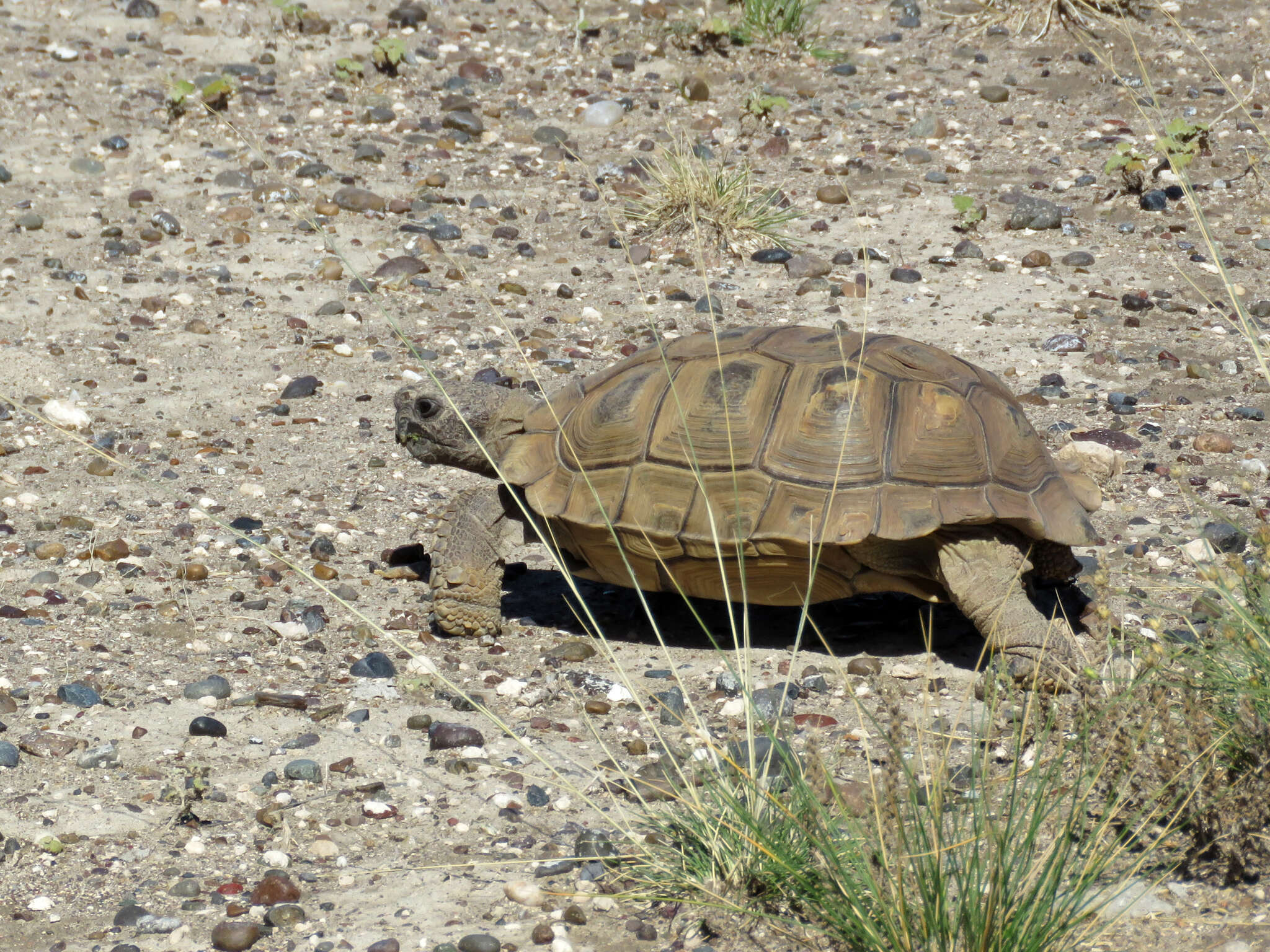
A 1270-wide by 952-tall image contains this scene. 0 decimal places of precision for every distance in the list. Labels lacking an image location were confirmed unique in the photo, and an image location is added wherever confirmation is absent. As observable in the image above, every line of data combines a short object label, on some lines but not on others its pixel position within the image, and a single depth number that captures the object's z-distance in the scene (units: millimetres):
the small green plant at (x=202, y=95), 16453
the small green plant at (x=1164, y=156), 14461
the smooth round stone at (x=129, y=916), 5820
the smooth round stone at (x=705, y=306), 13055
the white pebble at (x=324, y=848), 6402
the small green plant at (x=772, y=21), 18172
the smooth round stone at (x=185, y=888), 6027
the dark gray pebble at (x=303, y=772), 7004
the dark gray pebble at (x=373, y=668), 8219
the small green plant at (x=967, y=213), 14320
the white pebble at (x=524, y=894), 5965
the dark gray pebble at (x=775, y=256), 14187
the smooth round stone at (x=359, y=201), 15062
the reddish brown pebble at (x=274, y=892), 5953
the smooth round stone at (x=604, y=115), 17047
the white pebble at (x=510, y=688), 8070
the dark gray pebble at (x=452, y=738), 7344
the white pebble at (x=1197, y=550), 8711
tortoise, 7809
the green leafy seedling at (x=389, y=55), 17703
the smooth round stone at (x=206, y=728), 7348
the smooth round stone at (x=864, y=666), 8117
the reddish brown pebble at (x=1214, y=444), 10383
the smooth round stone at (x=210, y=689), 7762
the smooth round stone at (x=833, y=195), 15273
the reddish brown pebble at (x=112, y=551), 9289
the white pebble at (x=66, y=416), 11203
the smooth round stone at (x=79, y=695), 7559
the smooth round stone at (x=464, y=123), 16844
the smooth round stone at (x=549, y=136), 16703
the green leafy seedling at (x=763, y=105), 16672
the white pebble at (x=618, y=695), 7969
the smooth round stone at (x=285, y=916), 5820
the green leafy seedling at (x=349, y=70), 17656
